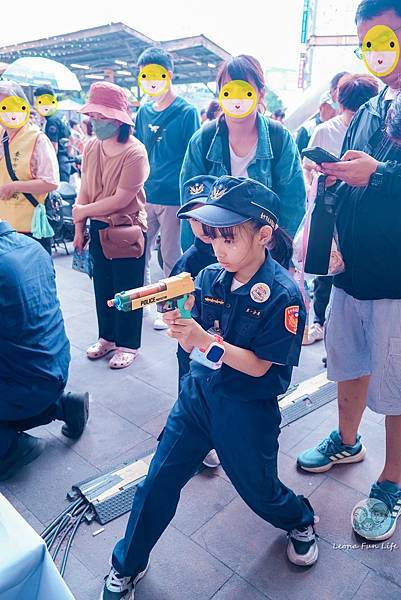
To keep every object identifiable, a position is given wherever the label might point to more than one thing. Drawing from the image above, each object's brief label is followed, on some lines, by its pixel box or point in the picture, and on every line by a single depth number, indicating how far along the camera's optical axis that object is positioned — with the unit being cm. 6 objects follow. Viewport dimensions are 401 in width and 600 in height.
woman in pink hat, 260
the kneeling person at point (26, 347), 192
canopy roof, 872
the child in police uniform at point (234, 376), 131
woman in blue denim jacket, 204
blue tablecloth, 79
